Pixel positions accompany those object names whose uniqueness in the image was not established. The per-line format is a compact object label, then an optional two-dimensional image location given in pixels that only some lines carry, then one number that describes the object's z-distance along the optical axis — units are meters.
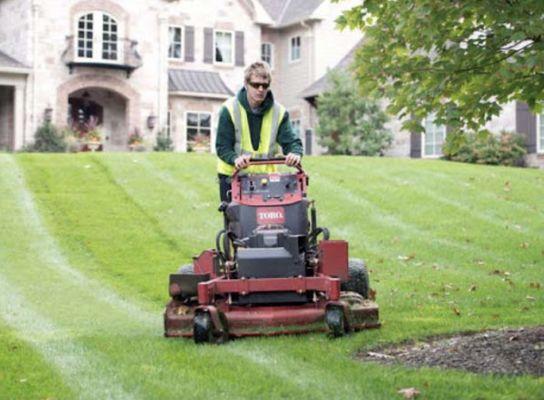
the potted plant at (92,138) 34.91
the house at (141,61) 36.06
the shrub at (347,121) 36.16
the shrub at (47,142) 34.41
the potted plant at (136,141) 36.75
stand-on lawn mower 8.40
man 8.98
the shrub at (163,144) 36.75
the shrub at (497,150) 31.89
